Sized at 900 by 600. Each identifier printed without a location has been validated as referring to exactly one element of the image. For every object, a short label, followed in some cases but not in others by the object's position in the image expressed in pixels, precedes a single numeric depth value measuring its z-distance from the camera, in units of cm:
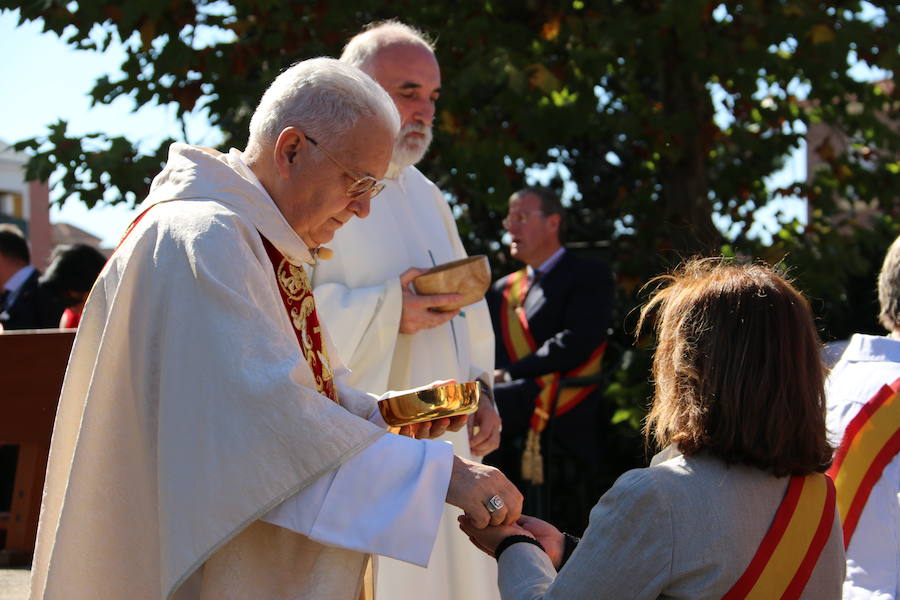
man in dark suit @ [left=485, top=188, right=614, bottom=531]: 640
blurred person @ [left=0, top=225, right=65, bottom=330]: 645
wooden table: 417
